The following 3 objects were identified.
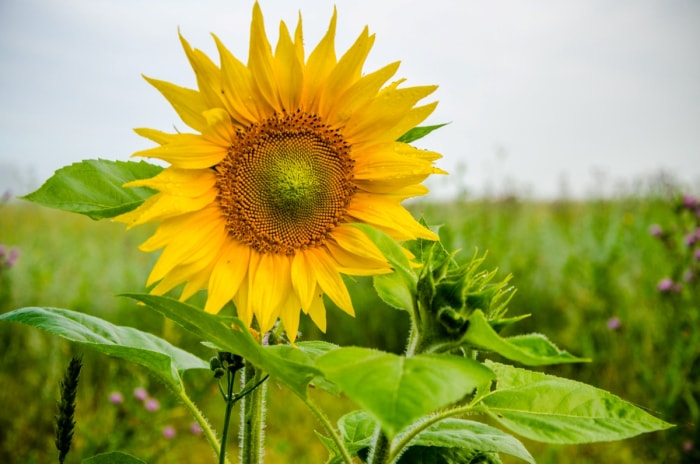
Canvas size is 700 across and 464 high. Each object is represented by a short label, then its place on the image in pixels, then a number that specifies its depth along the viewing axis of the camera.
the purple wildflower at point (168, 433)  2.06
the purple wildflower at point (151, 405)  2.00
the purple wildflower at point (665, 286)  2.69
